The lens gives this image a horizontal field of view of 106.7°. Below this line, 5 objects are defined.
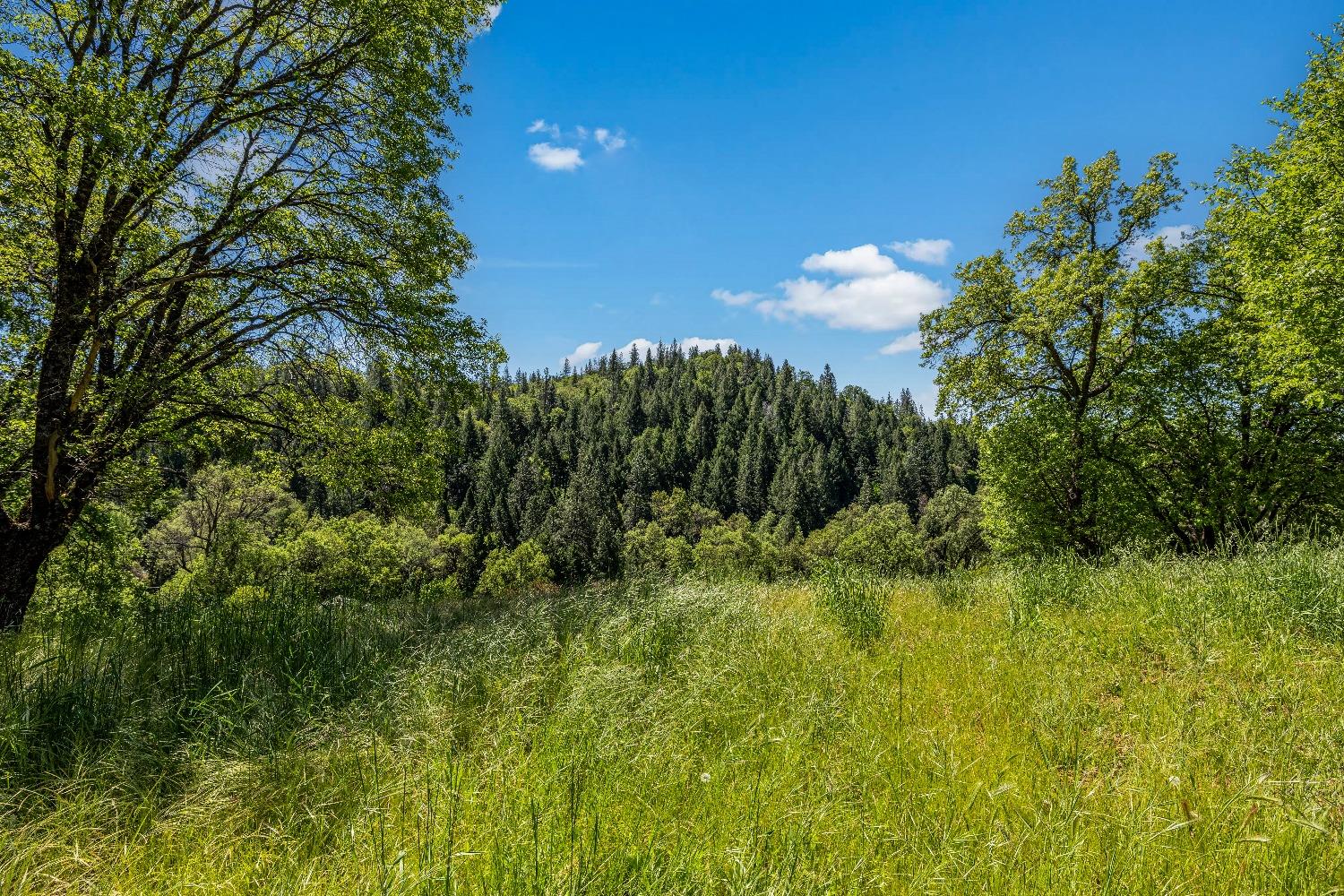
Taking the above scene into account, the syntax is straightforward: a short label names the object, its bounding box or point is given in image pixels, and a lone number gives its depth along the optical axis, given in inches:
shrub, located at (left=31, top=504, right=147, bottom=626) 349.8
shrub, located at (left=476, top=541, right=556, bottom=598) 2709.2
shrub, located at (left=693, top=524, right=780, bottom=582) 2999.5
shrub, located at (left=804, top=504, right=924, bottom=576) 2691.9
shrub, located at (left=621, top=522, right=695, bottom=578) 3093.0
